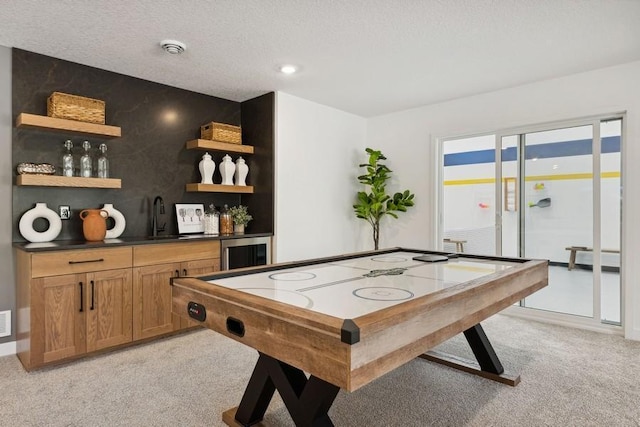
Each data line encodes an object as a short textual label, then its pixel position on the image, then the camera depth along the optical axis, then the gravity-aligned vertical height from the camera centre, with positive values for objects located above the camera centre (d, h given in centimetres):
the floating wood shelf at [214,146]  385 +70
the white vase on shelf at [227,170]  411 +46
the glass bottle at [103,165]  327 +41
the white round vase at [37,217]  286 -11
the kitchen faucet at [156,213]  370 -2
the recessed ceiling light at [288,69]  337 +133
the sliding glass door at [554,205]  357 +7
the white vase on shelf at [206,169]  400 +46
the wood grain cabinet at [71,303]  257 -69
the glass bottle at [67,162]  308 +41
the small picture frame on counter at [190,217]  390 -7
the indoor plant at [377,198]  477 +17
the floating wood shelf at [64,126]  280 +68
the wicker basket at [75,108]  294 +85
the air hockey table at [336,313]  113 -38
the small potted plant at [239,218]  416 -8
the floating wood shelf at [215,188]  391 +25
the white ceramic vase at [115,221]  334 -10
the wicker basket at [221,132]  395 +86
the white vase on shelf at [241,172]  423 +45
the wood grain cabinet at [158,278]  306 -58
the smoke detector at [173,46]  282 +130
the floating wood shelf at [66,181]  281 +24
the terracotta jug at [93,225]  307 -12
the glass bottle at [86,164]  316 +40
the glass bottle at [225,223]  409 -14
